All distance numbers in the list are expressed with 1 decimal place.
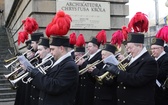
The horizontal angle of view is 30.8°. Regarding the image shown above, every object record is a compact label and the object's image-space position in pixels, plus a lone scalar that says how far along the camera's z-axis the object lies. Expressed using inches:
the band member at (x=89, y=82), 297.6
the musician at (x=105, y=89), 255.7
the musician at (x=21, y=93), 298.5
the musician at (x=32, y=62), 268.6
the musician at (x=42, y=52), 241.4
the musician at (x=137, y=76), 203.3
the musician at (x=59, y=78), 175.9
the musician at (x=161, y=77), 250.7
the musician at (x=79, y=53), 297.4
